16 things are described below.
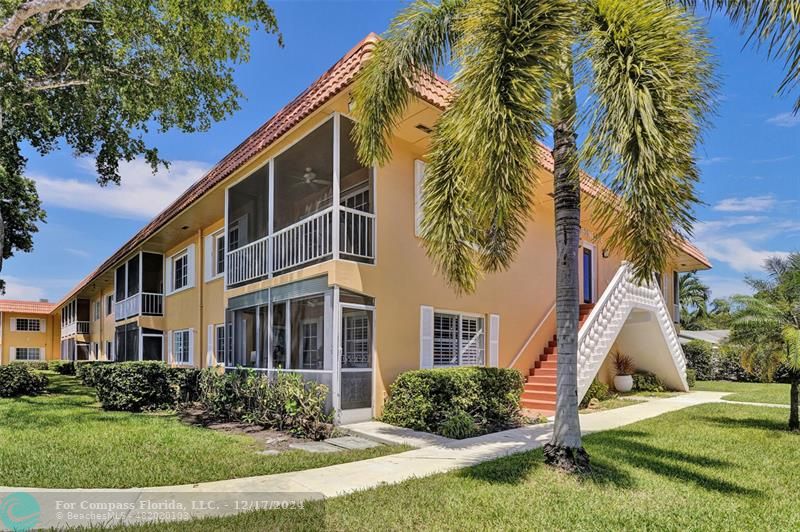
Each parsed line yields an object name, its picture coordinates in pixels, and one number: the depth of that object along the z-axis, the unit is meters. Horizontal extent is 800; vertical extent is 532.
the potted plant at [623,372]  17.22
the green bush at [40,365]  35.84
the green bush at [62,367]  31.29
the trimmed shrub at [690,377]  19.90
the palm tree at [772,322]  9.98
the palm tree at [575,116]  5.23
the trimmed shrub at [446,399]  9.75
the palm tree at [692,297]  42.56
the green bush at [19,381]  16.80
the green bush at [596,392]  13.50
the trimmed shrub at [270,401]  9.36
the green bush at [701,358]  25.58
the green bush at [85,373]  21.05
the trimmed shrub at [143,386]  12.84
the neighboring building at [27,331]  46.44
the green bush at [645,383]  17.95
